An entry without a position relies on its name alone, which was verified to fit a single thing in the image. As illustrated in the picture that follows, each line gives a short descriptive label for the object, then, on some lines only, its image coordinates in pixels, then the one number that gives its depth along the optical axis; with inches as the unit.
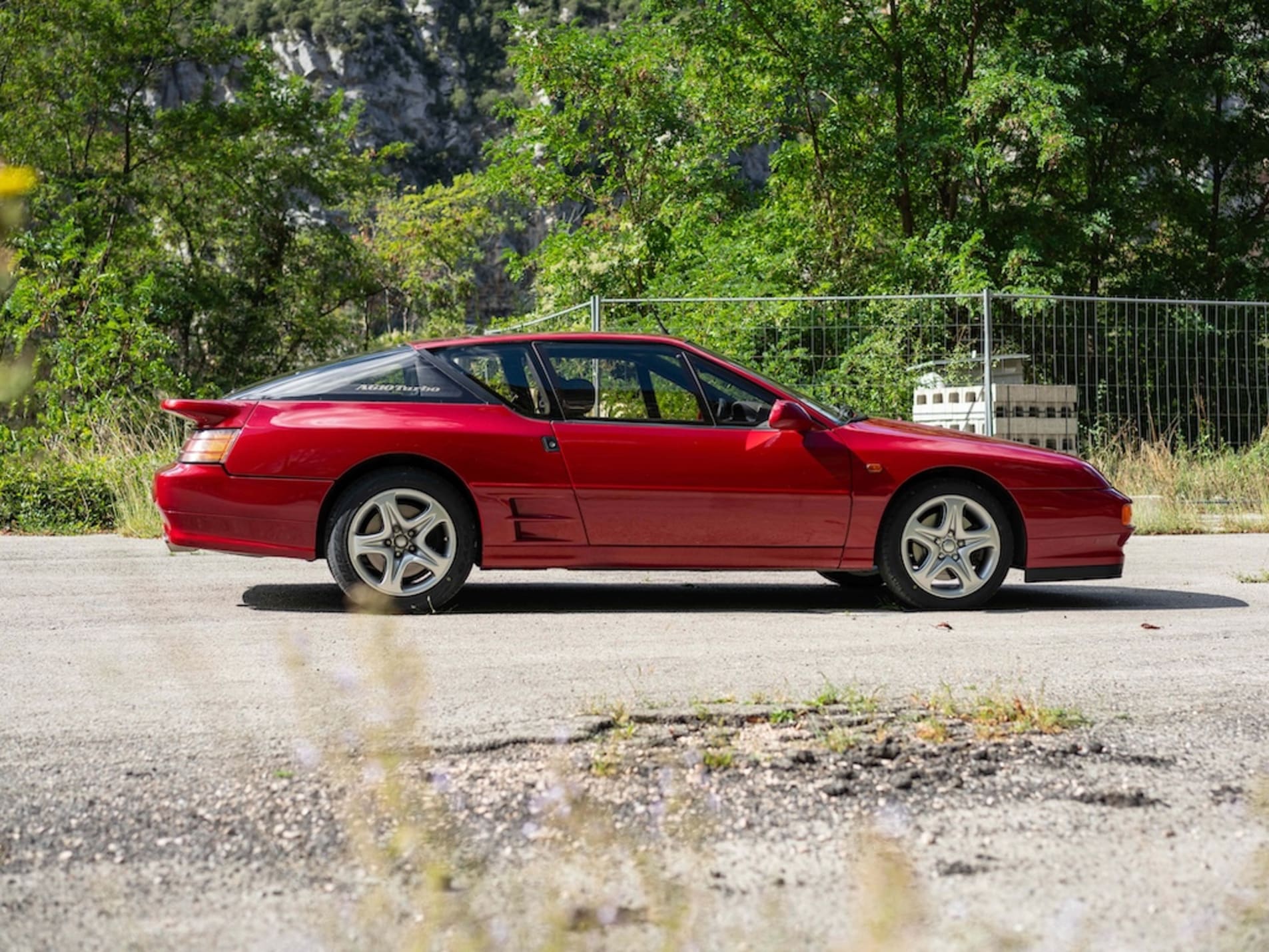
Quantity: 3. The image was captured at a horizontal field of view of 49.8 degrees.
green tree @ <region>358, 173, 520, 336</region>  1681.8
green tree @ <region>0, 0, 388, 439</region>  1002.1
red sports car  255.3
